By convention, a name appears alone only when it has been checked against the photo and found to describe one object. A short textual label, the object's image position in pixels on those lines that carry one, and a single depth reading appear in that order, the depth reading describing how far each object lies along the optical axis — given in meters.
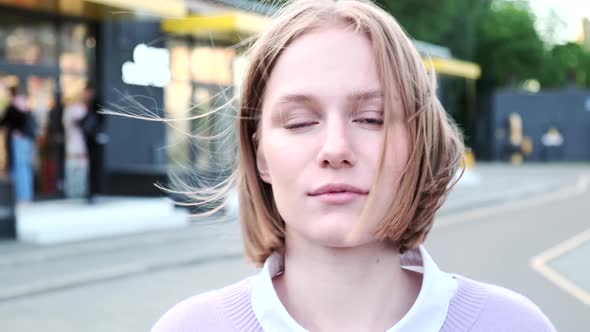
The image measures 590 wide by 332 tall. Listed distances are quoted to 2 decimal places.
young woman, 1.20
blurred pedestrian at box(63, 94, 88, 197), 13.63
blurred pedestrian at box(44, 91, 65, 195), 14.02
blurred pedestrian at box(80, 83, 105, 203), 12.44
